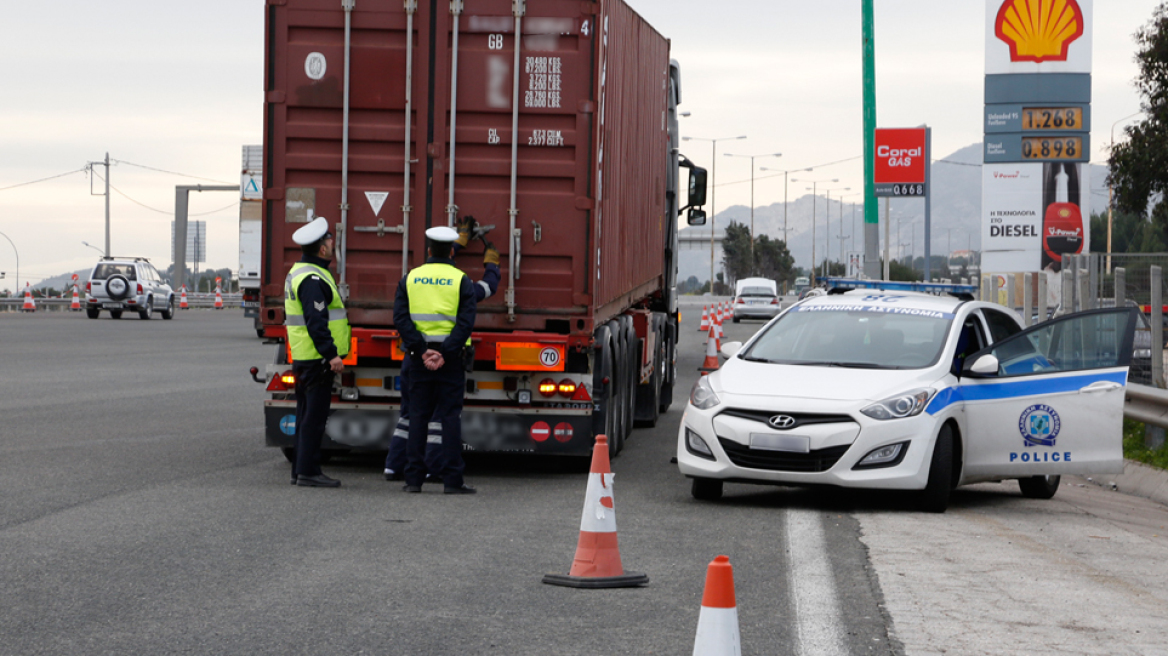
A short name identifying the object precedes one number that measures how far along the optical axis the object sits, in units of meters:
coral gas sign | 35.66
